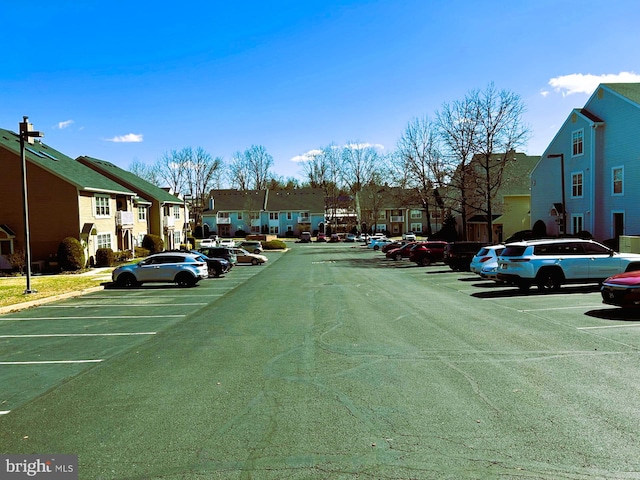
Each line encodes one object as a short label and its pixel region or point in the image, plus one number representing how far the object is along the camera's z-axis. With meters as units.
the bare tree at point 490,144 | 44.50
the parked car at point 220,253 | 37.61
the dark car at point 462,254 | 31.83
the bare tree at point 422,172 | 54.53
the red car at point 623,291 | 13.41
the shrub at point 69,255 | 34.22
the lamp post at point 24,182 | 21.68
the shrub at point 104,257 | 37.50
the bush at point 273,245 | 67.47
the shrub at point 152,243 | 49.84
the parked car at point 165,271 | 25.11
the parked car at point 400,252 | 45.22
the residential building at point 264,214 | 99.56
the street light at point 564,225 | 37.36
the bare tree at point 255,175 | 113.88
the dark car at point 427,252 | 38.16
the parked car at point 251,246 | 52.80
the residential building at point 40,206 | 35.75
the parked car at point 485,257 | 24.48
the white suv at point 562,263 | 19.03
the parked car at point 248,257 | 44.19
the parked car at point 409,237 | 69.00
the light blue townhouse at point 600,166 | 34.19
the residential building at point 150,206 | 50.88
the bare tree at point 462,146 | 45.84
